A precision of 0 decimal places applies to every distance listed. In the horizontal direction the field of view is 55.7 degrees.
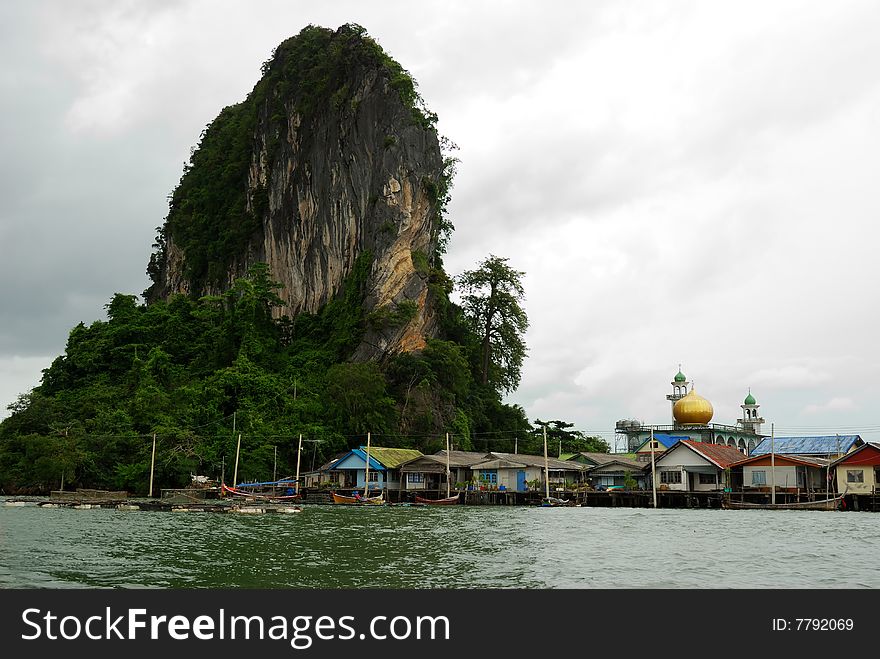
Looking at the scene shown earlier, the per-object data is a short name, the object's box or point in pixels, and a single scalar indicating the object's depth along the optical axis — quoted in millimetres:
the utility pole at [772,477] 53688
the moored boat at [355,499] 58688
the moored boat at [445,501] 60253
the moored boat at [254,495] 56497
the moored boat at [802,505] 52000
